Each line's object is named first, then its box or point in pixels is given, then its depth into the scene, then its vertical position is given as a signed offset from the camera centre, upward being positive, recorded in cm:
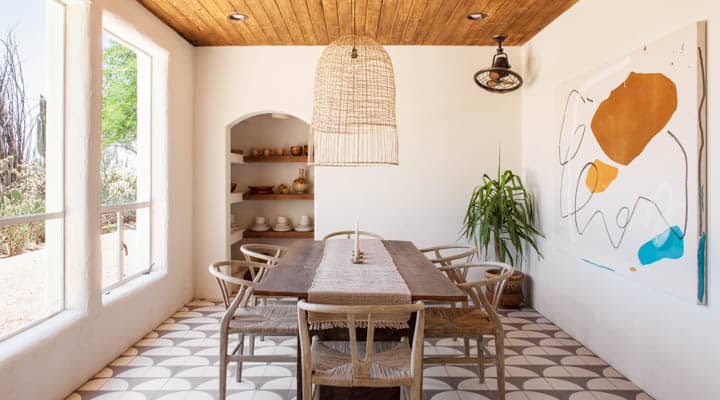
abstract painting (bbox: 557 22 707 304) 245 +19
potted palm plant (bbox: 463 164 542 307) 450 -22
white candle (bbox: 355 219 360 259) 310 -34
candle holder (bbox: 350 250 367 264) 306 -41
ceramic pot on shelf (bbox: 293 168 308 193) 582 +12
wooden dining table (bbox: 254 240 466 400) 227 -45
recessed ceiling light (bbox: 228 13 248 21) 407 +151
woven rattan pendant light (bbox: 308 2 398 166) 302 +68
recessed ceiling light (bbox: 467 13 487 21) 404 +152
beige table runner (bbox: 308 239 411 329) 225 -45
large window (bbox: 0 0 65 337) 249 +17
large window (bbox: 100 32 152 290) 358 +25
